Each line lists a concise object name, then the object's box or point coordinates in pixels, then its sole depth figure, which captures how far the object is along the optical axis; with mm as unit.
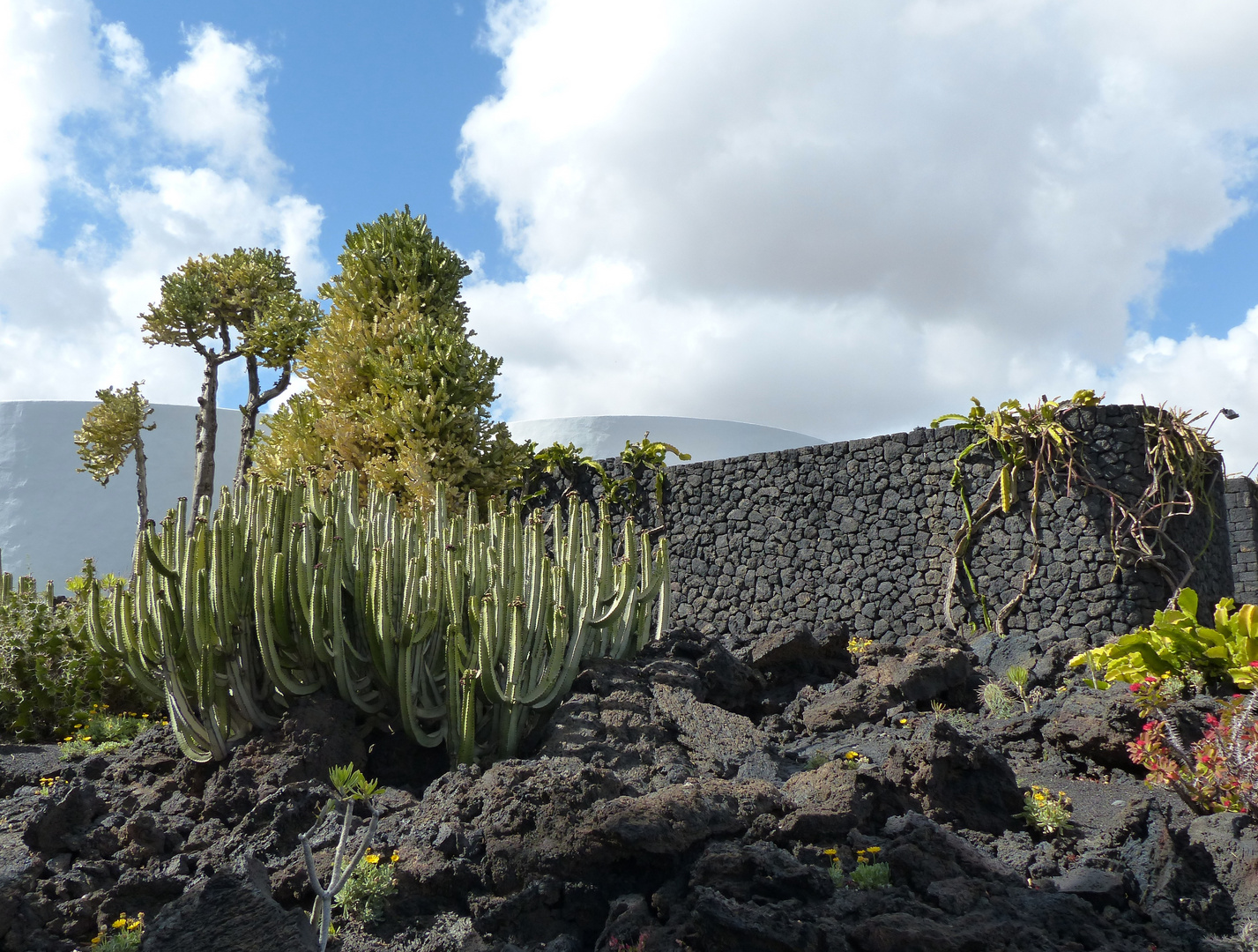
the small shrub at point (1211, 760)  3439
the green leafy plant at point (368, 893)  2674
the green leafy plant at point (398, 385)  8094
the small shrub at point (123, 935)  2572
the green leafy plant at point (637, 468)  10406
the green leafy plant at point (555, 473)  10578
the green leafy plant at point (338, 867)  2123
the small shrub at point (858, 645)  6403
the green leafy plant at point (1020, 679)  5215
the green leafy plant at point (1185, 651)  4699
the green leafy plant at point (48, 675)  5836
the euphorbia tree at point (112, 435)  15672
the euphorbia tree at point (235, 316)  14969
